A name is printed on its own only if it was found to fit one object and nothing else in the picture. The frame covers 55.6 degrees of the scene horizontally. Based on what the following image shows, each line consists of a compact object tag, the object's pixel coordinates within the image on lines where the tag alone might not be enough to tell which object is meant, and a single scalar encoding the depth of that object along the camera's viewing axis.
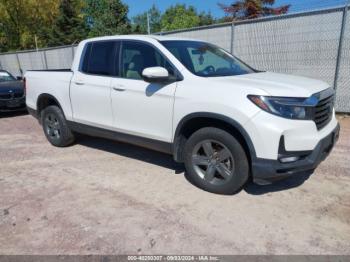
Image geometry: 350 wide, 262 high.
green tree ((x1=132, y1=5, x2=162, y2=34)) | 84.19
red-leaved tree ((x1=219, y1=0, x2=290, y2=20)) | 26.59
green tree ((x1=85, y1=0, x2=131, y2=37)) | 36.28
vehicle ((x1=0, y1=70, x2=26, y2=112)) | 9.20
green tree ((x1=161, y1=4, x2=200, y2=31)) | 62.68
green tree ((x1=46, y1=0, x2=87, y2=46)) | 40.47
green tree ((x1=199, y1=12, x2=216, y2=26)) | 63.33
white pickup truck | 3.43
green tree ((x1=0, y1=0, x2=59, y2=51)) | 25.80
